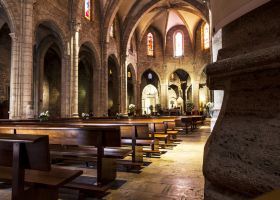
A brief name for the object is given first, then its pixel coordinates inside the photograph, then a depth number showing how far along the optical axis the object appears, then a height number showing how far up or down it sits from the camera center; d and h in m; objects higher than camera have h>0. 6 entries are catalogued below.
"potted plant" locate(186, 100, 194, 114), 26.24 +0.15
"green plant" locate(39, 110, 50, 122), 9.52 -0.31
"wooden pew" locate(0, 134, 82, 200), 1.85 -0.46
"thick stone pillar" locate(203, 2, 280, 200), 0.98 -0.04
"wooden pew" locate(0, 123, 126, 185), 3.07 -0.39
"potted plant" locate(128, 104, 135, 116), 22.02 -0.32
